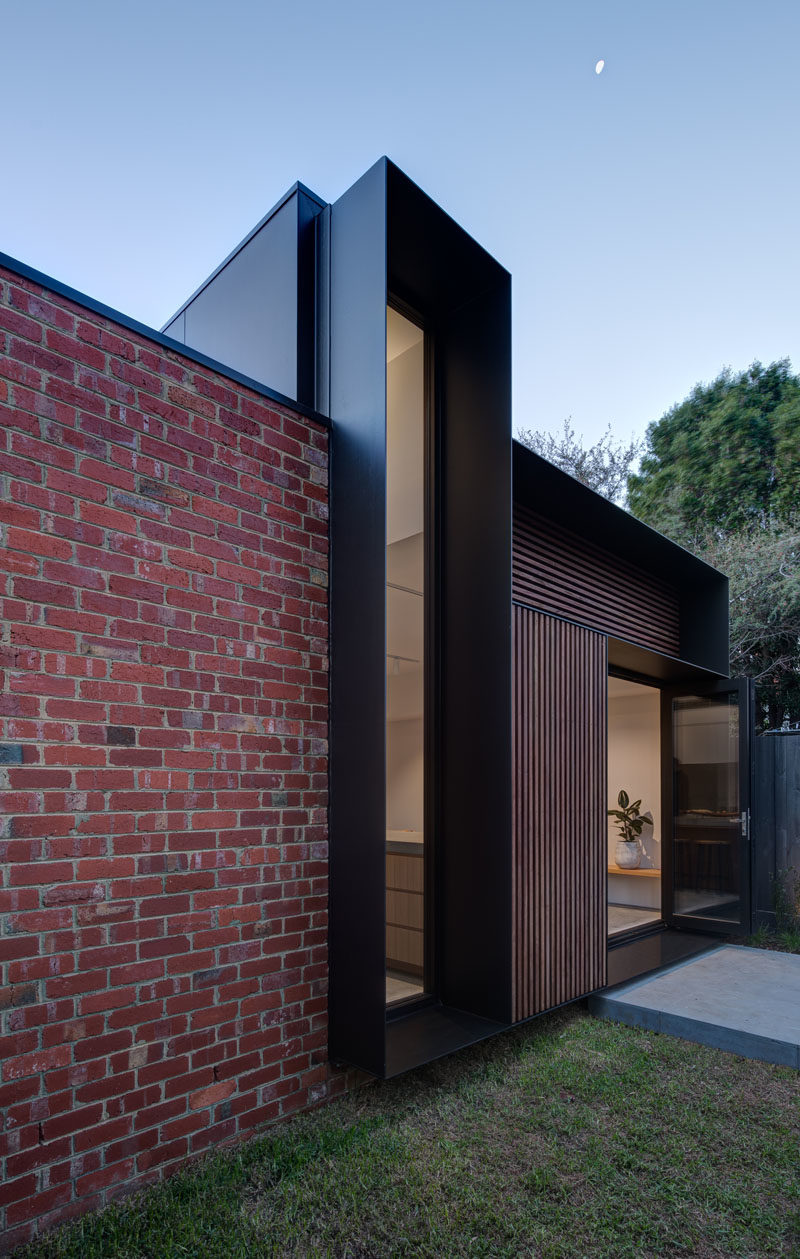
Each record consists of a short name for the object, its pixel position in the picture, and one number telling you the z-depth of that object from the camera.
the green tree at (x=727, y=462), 15.53
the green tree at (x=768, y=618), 12.17
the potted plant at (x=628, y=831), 7.59
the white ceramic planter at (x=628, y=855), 7.57
